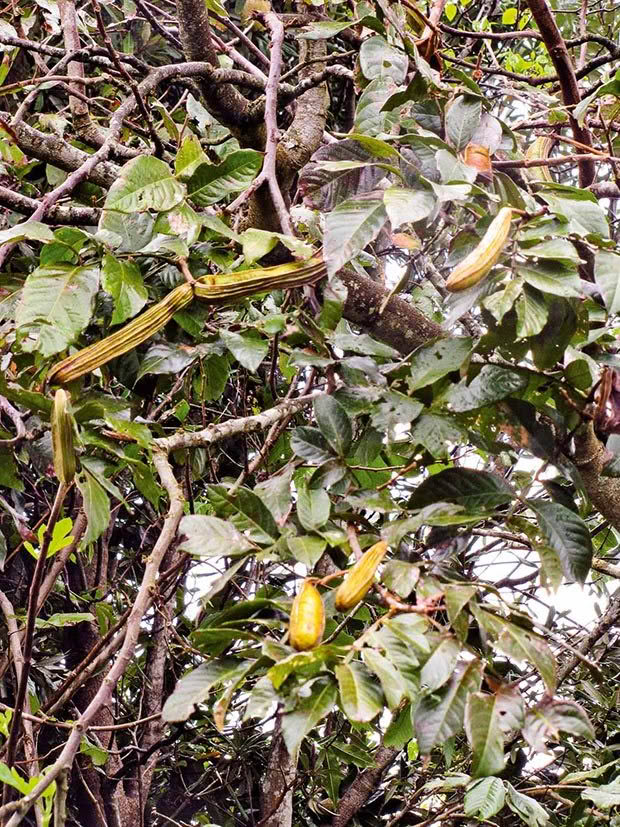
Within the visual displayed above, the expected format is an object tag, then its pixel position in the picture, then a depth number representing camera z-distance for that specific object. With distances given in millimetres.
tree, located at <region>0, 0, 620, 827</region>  3054
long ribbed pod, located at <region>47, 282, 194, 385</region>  3230
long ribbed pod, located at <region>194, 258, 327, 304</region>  3269
